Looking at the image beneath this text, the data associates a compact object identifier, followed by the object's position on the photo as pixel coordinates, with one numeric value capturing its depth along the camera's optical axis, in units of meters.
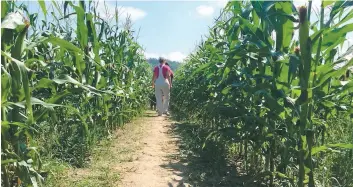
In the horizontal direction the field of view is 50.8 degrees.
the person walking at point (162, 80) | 10.50
